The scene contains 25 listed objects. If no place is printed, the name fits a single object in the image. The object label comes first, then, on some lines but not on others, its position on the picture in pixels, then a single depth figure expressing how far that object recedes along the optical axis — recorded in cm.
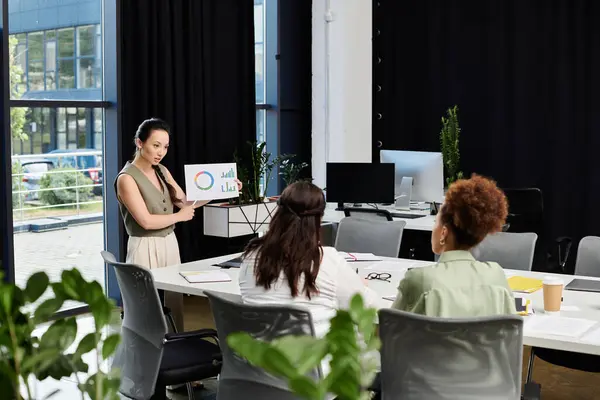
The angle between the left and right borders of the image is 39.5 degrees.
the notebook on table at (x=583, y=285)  369
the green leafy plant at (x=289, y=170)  752
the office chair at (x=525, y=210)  638
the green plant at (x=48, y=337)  58
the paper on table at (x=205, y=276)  394
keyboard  633
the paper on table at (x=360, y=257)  452
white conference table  287
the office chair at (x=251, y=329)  263
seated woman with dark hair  298
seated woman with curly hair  267
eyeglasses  396
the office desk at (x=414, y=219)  594
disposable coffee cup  319
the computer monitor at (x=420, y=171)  641
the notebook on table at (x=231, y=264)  436
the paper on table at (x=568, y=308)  332
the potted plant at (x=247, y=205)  670
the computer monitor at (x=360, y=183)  647
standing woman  440
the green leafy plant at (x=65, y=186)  618
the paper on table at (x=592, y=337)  285
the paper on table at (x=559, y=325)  294
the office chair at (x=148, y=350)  337
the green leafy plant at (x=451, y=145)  740
